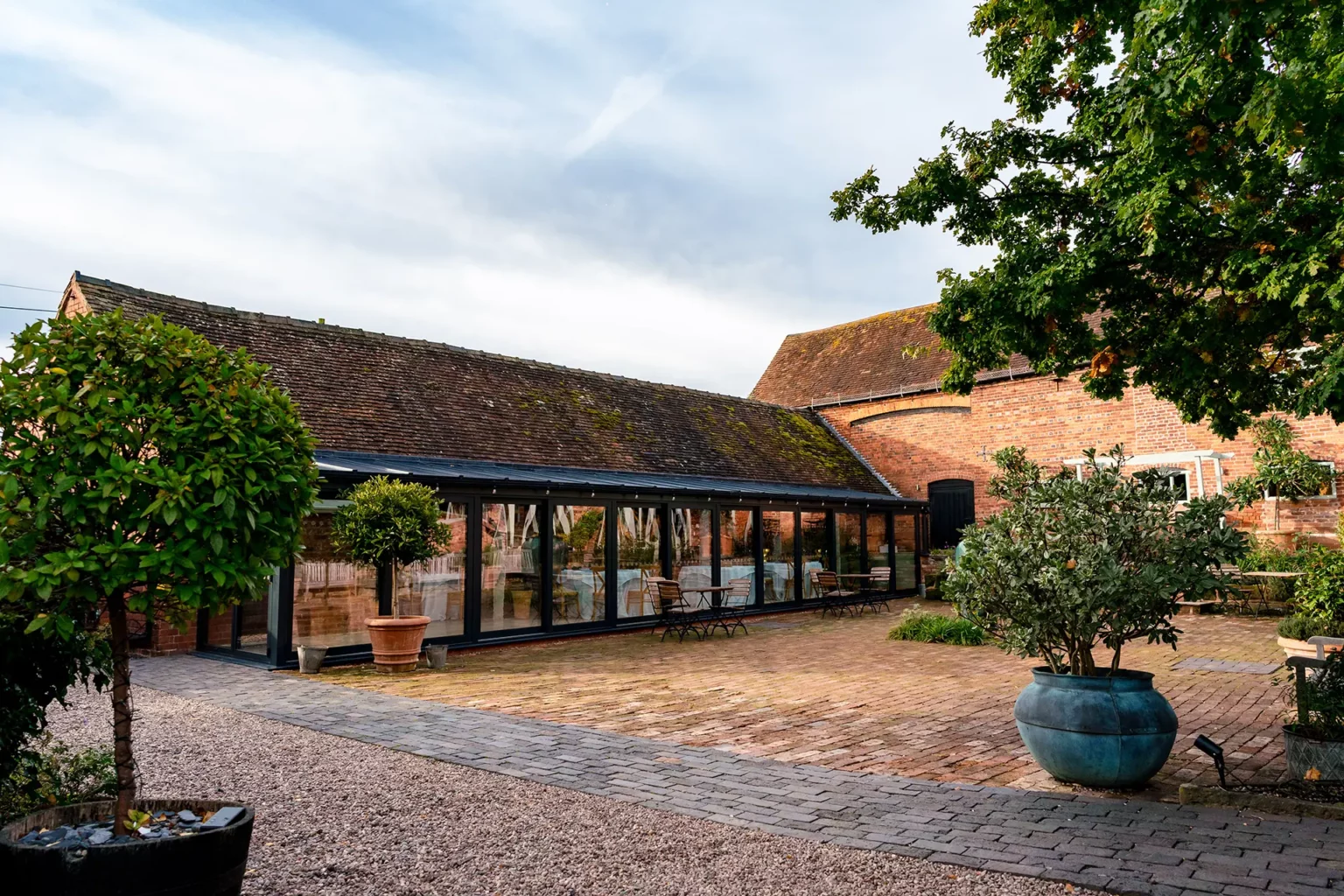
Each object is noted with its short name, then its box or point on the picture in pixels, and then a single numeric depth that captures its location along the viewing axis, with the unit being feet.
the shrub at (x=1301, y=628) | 26.37
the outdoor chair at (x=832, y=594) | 53.36
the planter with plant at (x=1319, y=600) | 23.54
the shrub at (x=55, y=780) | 12.08
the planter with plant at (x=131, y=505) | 9.18
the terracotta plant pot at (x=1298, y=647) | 26.30
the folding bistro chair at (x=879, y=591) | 55.16
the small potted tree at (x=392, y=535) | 30.27
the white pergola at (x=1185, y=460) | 53.01
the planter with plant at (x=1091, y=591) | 15.93
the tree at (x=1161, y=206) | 15.07
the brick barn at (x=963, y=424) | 54.24
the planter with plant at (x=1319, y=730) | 15.30
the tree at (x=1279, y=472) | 50.52
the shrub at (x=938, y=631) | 39.60
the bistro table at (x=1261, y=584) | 48.34
